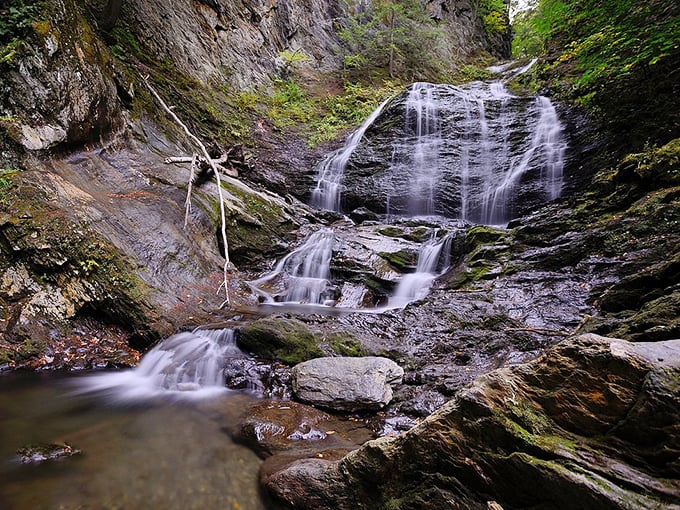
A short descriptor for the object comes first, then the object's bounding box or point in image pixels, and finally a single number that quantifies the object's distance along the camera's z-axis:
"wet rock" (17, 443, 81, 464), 2.65
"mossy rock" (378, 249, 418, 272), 8.59
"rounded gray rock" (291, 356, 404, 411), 3.69
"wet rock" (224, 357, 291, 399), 4.14
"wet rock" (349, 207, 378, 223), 12.02
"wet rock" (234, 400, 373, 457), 3.04
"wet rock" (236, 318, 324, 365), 4.68
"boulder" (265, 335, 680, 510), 1.28
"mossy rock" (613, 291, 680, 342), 2.06
